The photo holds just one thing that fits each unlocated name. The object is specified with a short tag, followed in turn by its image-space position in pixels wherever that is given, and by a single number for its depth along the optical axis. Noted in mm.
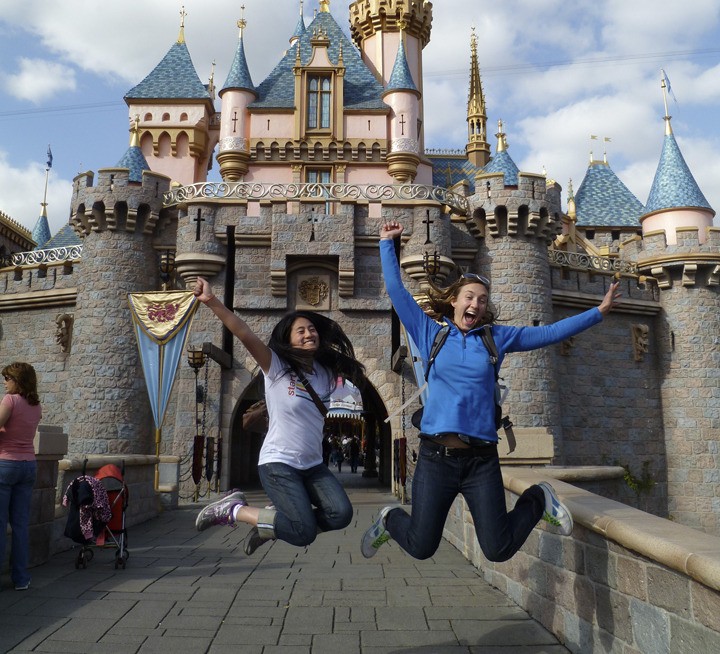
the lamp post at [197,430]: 12898
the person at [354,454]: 27750
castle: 15414
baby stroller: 5875
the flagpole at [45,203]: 30206
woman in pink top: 4957
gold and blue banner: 12148
